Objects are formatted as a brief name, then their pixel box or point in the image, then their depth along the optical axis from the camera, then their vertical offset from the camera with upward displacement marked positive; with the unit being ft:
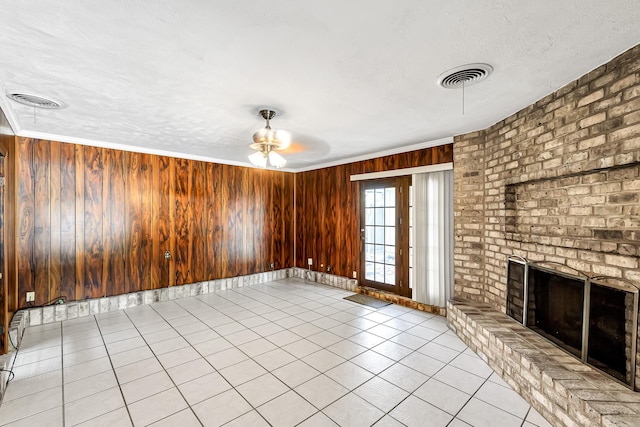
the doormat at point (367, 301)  14.87 -5.00
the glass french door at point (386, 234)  14.79 -1.27
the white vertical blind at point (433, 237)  13.14 -1.28
